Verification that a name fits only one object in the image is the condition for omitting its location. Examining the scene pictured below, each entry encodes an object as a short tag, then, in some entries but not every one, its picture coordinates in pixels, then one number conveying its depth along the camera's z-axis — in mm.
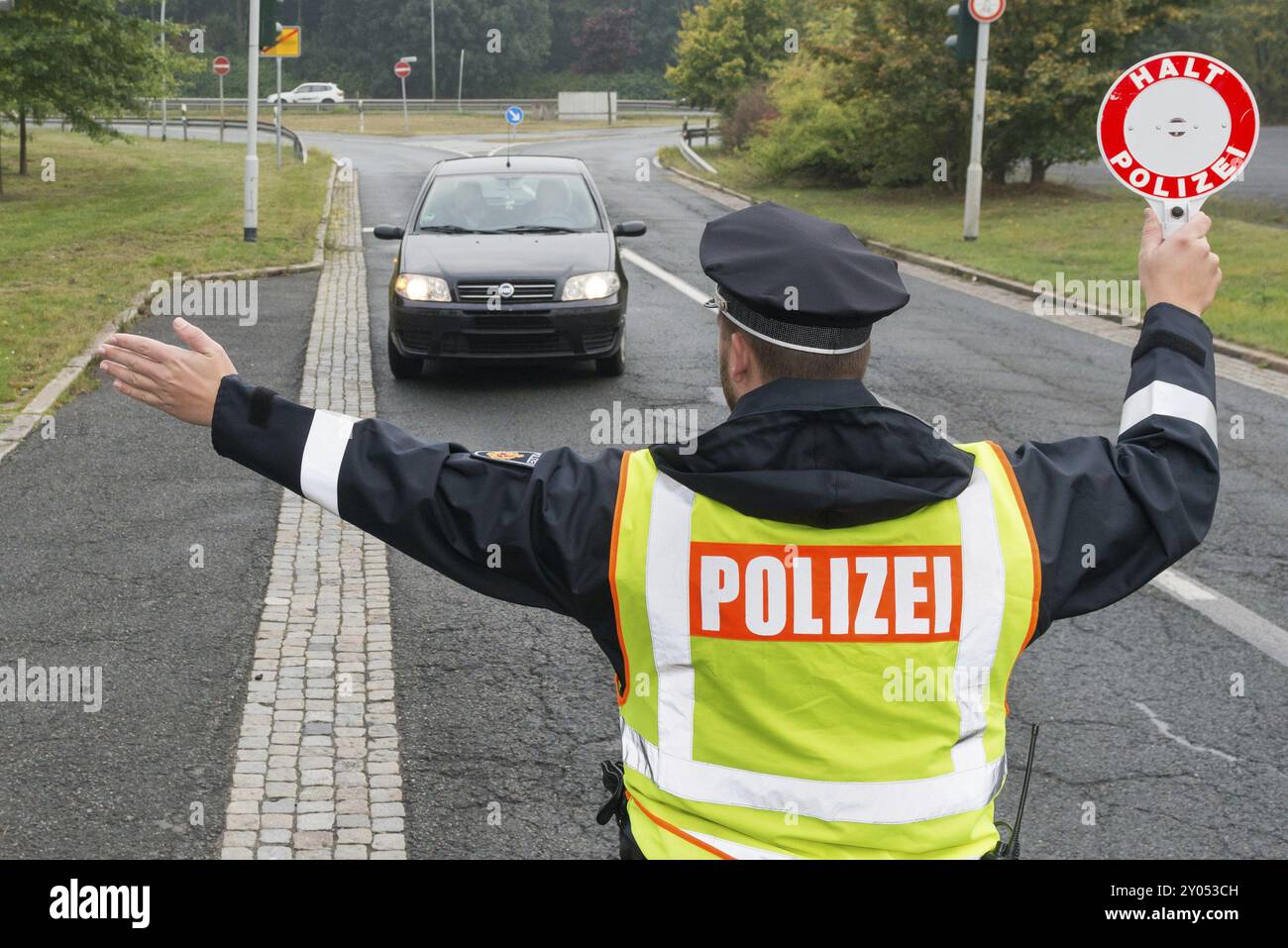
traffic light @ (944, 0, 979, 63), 23484
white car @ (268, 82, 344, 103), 84875
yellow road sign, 27734
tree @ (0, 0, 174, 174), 23391
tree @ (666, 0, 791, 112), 51531
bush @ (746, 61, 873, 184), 33312
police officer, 2121
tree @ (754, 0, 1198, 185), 29000
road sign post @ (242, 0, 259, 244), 19891
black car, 11688
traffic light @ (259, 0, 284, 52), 20688
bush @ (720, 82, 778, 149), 43688
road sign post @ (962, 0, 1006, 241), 22922
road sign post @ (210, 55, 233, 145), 43875
